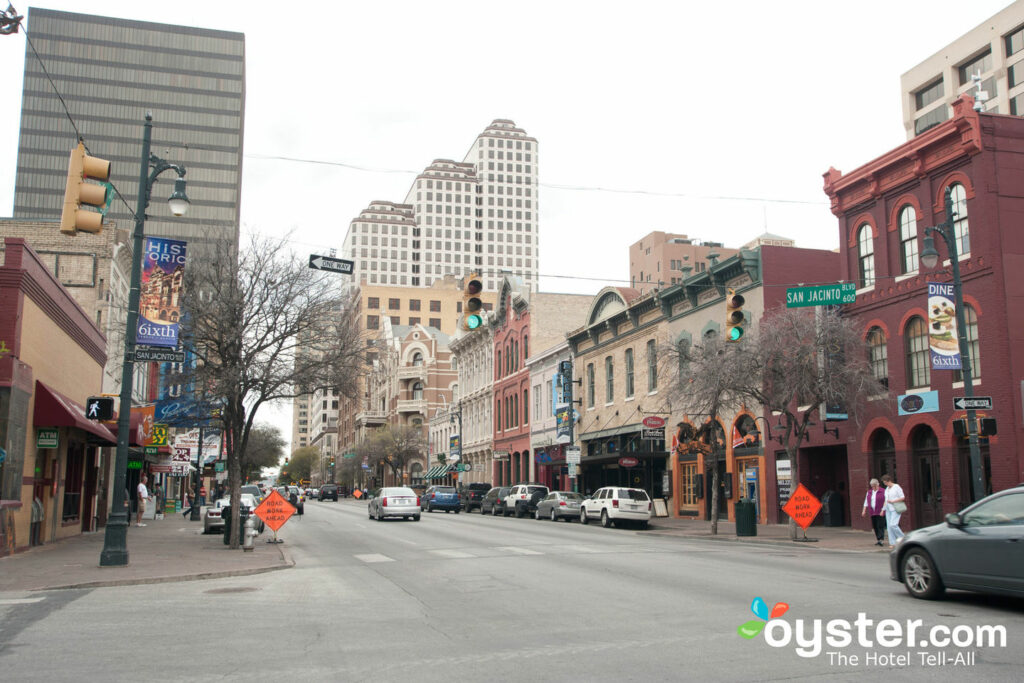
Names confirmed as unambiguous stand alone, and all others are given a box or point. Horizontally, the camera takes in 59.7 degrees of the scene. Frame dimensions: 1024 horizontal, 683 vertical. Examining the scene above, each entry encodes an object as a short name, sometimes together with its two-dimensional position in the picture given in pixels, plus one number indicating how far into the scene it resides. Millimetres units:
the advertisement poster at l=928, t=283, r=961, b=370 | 20562
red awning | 20812
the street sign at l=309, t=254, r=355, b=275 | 18156
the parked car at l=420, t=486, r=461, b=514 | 48375
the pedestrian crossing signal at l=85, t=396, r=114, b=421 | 17188
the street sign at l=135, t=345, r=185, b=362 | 16656
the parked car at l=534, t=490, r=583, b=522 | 37219
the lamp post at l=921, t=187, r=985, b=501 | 19016
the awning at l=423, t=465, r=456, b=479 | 73606
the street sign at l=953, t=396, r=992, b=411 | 19016
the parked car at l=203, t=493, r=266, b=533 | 27641
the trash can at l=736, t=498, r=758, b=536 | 25703
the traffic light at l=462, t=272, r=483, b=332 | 18139
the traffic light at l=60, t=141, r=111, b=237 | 11516
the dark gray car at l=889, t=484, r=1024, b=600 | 9734
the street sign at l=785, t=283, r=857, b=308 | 21188
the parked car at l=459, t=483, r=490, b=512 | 49219
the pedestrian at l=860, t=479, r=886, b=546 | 21656
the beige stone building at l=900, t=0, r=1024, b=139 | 60438
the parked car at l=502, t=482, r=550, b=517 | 41219
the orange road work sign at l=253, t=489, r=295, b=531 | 20484
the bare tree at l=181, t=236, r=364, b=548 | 21844
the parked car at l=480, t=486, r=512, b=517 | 44469
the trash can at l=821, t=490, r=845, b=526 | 29328
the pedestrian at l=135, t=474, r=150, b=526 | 33562
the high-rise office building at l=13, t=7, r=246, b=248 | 103562
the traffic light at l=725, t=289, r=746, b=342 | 18859
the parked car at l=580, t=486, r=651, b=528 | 31969
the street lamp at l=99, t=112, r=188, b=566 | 16234
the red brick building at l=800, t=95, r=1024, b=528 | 22984
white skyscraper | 169875
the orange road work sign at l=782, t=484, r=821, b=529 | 23031
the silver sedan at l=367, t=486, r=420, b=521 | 35781
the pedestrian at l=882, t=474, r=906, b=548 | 19625
